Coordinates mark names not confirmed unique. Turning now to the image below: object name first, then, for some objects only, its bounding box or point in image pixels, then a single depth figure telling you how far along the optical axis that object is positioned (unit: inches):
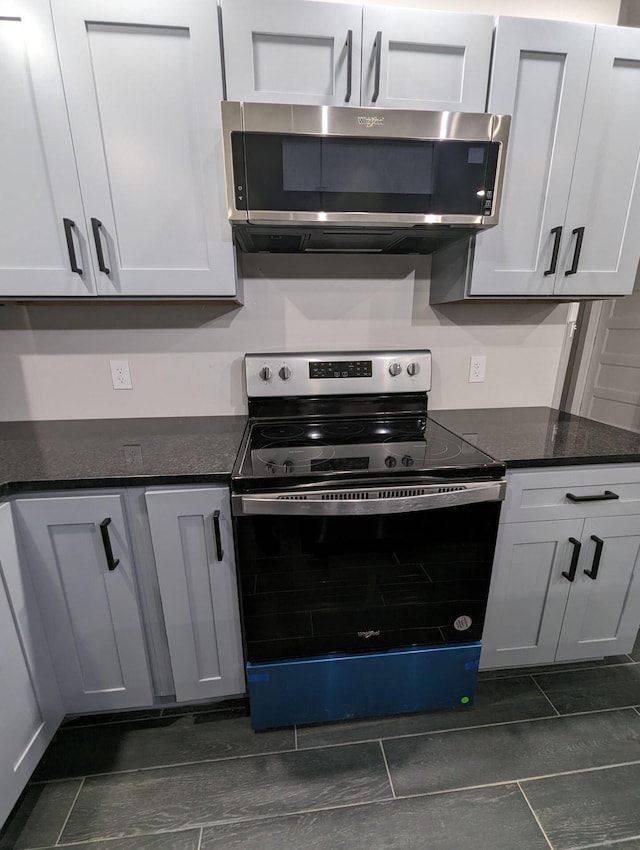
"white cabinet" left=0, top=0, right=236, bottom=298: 40.6
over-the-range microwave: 41.2
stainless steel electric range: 41.4
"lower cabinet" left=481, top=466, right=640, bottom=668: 48.4
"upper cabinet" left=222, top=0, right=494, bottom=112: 41.4
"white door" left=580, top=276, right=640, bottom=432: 103.5
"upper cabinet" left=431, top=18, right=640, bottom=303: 45.4
